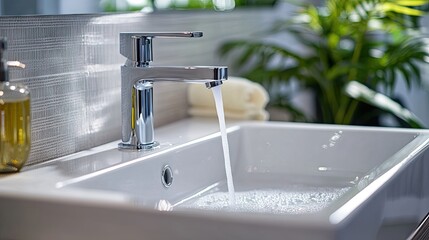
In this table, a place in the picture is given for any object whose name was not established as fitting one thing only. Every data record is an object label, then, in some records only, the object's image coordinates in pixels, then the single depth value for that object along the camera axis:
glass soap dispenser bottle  1.24
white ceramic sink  1.04
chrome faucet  1.54
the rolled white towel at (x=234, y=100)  1.95
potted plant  2.28
